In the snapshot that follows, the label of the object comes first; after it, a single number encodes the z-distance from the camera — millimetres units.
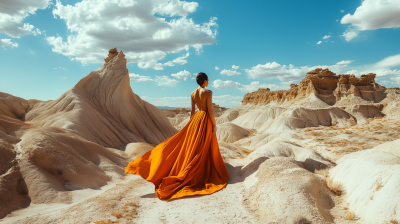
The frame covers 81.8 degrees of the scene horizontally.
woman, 4562
